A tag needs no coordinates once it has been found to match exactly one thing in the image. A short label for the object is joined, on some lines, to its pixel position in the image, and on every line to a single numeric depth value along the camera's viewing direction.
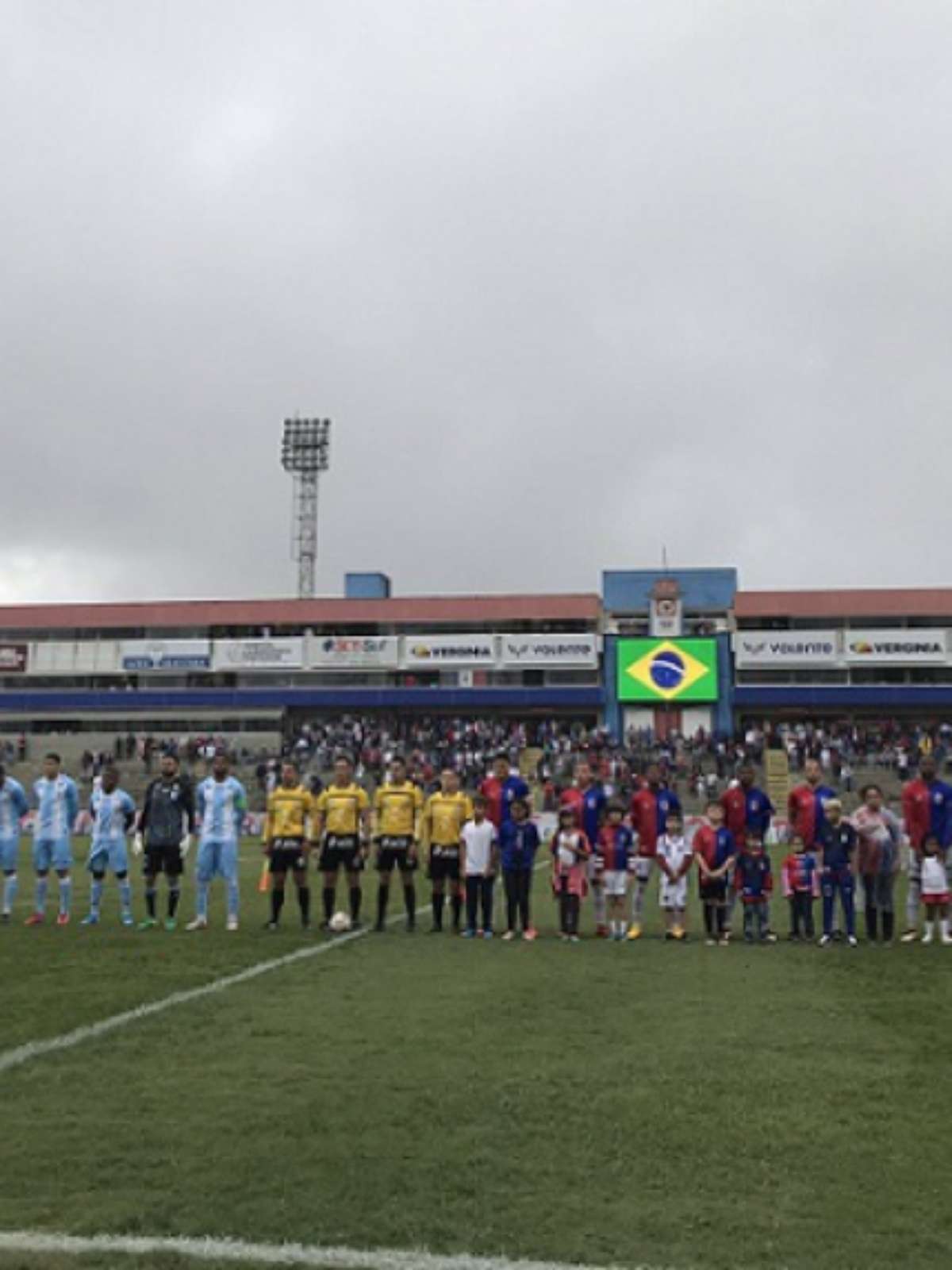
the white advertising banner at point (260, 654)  61.25
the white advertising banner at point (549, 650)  58.47
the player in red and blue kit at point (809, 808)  13.32
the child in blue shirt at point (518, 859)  13.38
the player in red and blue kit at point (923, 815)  13.41
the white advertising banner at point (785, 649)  56.91
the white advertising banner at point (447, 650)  60.25
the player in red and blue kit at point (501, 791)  13.80
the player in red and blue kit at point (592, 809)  13.62
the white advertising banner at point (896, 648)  56.81
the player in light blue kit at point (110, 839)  14.10
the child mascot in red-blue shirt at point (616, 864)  13.24
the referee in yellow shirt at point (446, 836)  13.45
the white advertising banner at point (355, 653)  60.69
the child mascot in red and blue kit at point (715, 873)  13.22
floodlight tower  72.62
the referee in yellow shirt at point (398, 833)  13.50
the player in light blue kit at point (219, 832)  13.59
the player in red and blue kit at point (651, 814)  13.96
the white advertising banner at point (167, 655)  61.81
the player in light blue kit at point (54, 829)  14.20
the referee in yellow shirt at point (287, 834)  13.55
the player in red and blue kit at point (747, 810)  13.50
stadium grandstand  56.38
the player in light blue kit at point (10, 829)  14.33
